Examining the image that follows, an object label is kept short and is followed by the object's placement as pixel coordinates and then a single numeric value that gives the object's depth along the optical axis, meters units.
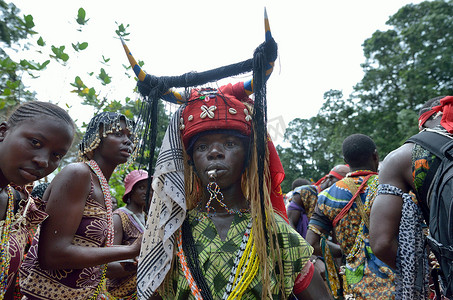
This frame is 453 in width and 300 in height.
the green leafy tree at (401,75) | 20.66
